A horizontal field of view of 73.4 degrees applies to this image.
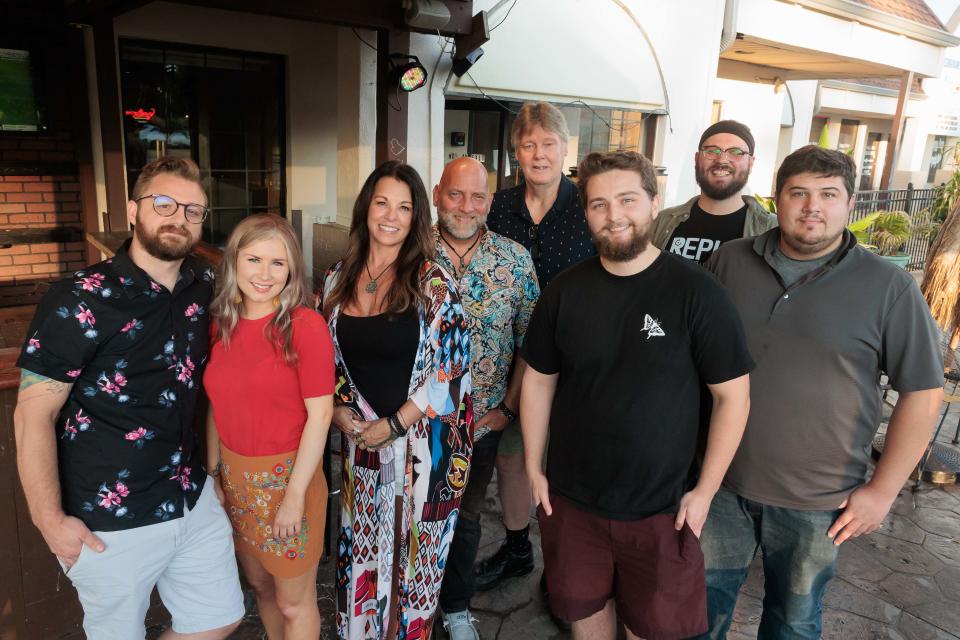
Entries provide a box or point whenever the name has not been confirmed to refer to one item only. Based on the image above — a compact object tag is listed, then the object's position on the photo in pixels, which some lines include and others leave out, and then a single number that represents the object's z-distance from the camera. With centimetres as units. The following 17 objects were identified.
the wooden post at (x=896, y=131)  1051
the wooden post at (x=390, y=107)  535
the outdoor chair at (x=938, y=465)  446
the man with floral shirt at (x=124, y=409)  177
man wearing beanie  284
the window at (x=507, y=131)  755
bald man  262
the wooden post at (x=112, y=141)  515
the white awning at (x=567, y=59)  661
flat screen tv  515
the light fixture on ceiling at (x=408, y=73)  539
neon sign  601
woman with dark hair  233
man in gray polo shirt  198
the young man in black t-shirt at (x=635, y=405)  194
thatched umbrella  424
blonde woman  204
